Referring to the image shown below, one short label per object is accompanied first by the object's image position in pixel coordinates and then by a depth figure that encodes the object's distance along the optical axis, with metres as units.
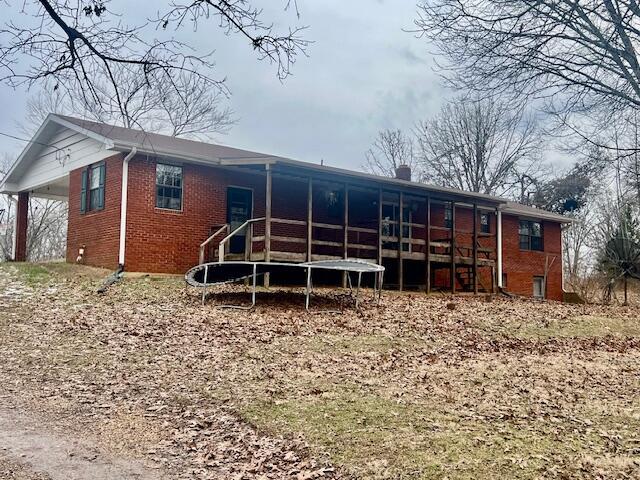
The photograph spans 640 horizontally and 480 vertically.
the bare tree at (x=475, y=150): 34.84
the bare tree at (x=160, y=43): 4.28
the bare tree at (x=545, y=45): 9.30
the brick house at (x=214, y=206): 15.16
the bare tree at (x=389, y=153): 38.47
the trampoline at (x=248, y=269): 12.18
